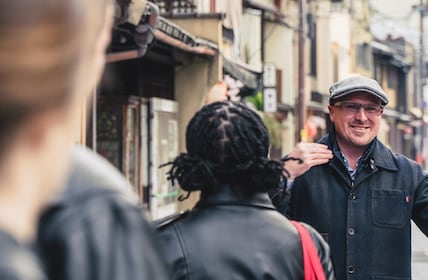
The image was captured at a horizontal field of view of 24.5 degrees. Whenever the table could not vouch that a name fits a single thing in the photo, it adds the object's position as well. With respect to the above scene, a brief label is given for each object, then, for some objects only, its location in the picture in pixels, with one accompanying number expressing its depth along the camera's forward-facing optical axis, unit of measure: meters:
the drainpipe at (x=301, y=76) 25.83
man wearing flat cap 4.91
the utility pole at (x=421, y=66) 56.12
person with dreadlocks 3.07
